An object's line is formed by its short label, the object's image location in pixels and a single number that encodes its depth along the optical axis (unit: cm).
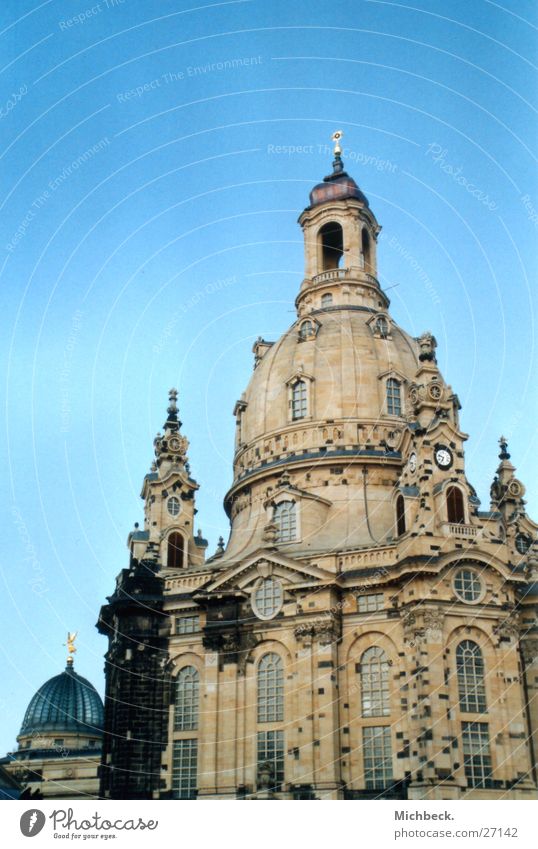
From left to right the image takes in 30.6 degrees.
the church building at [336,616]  5281
